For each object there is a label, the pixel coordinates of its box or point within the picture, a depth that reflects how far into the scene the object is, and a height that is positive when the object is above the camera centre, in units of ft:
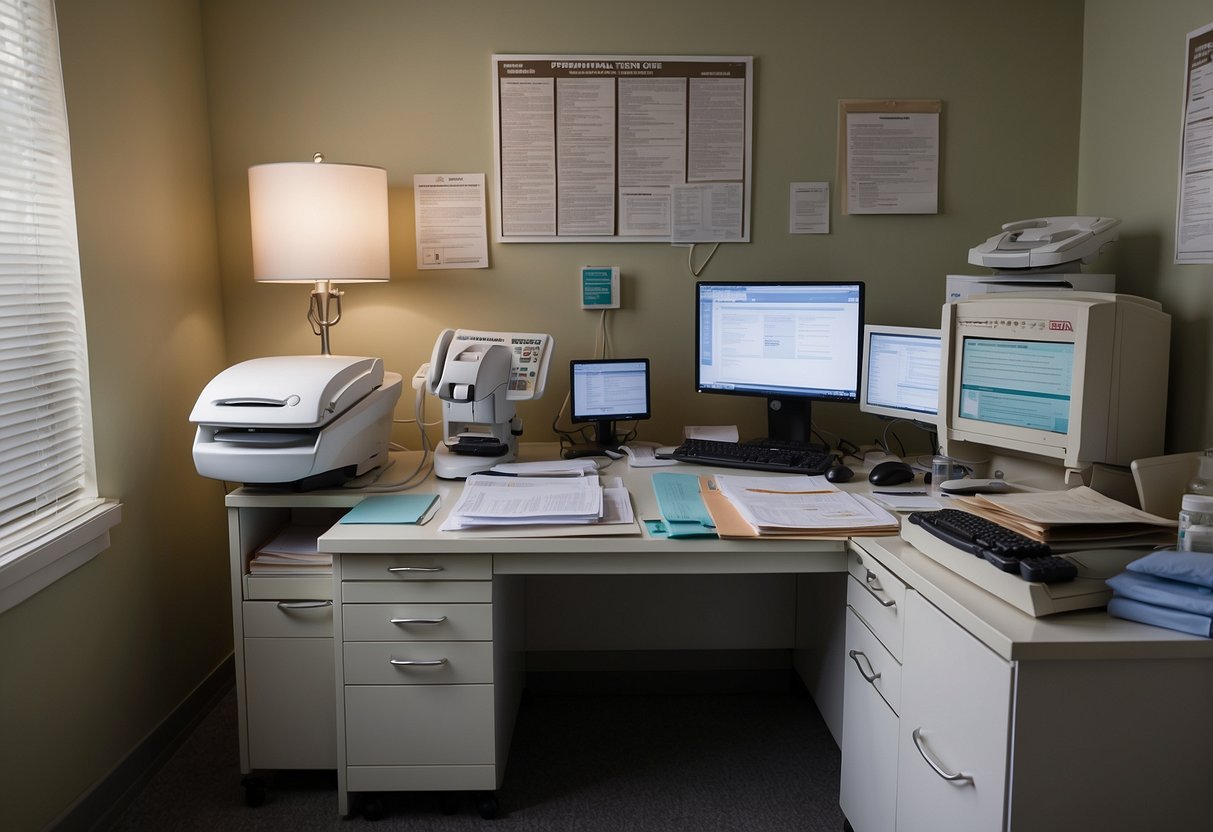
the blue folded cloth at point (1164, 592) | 4.16 -1.33
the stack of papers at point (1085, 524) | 4.90 -1.19
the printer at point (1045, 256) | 7.16 +0.38
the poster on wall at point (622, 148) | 8.94 +1.53
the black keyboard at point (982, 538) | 4.61 -1.25
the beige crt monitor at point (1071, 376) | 6.26 -0.51
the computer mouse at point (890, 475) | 7.41 -1.37
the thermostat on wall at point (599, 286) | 9.13 +0.18
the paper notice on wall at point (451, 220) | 9.04 +0.83
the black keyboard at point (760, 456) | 7.89 -1.33
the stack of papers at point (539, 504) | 6.47 -1.46
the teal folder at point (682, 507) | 6.32 -1.49
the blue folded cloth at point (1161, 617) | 4.16 -1.44
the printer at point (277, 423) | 6.83 -0.89
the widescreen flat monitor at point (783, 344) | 8.19 -0.37
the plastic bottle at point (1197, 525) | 4.60 -1.11
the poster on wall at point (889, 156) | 9.01 +1.45
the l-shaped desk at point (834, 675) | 4.25 -2.21
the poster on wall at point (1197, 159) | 6.93 +1.11
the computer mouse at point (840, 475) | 7.59 -1.40
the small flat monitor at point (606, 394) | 8.70 -0.85
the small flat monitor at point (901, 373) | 7.83 -0.60
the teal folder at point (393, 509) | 6.66 -1.53
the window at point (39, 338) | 6.00 -0.23
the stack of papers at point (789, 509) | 6.29 -1.48
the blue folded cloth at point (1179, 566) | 4.19 -1.21
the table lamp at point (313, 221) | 7.89 +0.72
